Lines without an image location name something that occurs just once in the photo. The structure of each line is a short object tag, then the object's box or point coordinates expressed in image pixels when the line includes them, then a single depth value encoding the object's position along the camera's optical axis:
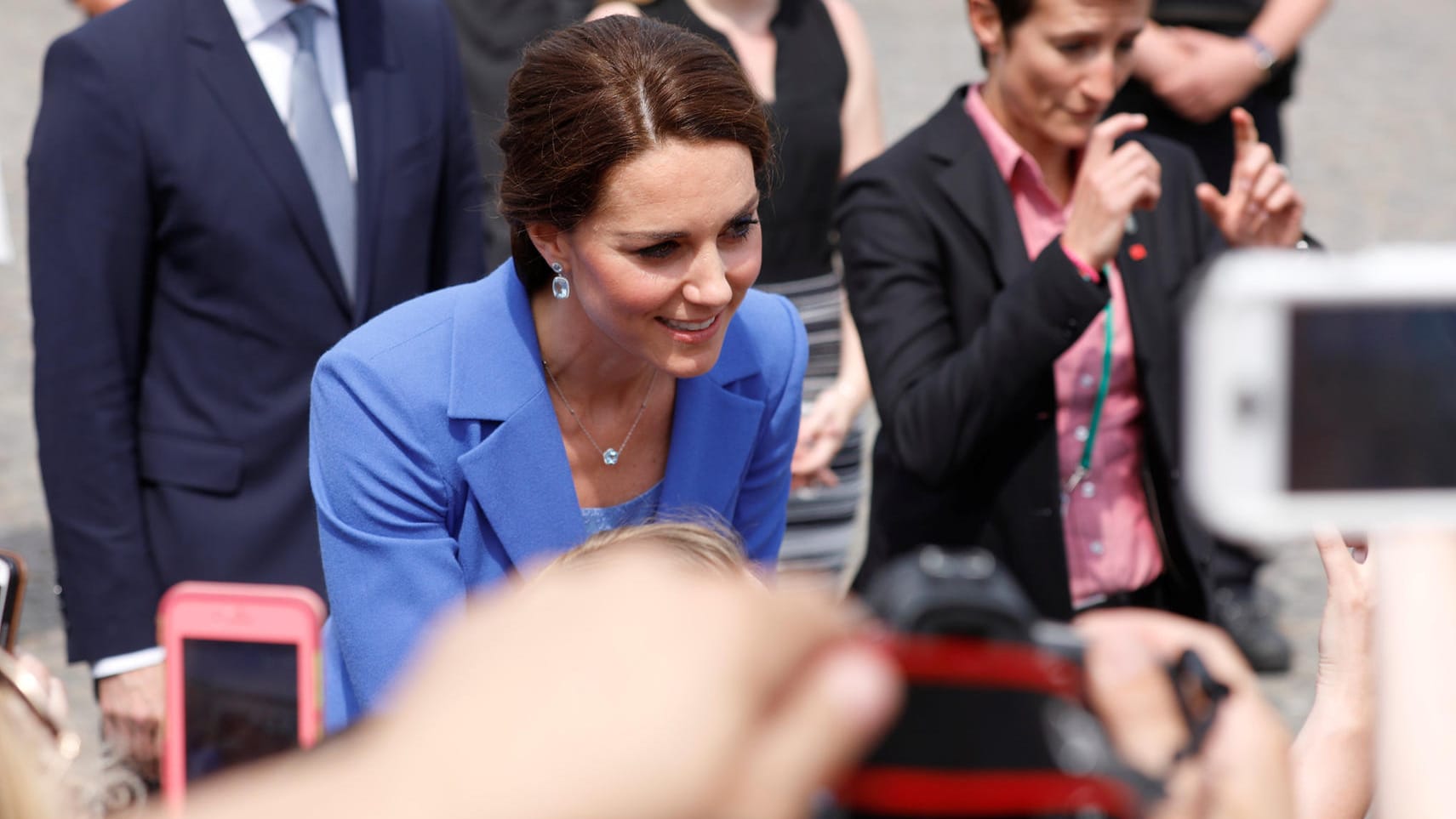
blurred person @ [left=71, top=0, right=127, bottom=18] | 8.93
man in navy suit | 5.34
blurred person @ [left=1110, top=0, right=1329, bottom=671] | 8.19
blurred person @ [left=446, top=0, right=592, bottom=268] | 8.51
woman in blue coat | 4.32
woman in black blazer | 5.52
